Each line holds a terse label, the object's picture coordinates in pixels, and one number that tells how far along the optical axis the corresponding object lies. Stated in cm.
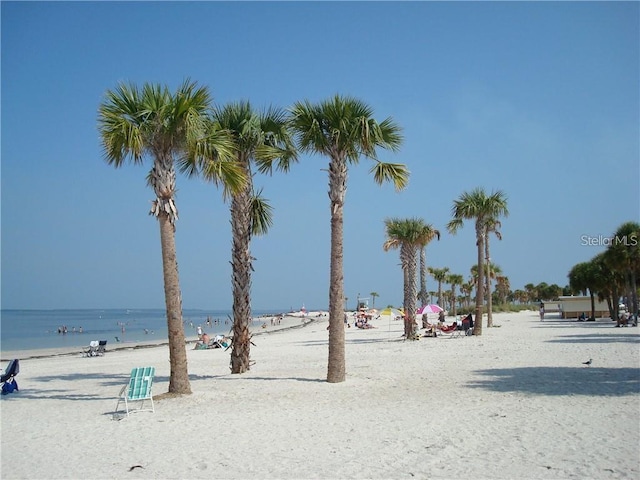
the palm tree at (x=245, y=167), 1546
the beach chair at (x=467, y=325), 2998
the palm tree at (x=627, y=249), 3394
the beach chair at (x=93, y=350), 3145
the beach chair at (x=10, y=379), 1443
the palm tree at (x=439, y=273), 7194
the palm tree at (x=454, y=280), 8414
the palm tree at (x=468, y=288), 9288
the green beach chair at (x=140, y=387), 1063
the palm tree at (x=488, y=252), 3679
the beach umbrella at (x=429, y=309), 3309
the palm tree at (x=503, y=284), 8488
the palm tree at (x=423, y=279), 4197
